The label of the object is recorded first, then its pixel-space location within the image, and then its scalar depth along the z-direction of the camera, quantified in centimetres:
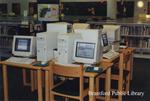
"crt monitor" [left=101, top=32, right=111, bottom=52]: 361
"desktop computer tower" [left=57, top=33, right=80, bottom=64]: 311
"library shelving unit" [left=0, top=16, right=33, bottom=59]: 621
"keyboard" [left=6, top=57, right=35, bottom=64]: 332
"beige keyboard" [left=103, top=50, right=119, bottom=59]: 353
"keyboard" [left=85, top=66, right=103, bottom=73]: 293
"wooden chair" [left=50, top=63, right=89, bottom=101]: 280
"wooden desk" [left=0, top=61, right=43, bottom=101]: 317
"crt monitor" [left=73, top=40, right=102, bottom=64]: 313
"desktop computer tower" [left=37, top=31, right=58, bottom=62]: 330
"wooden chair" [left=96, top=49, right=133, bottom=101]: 343
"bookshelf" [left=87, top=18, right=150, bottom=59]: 600
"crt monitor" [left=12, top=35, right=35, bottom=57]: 354
